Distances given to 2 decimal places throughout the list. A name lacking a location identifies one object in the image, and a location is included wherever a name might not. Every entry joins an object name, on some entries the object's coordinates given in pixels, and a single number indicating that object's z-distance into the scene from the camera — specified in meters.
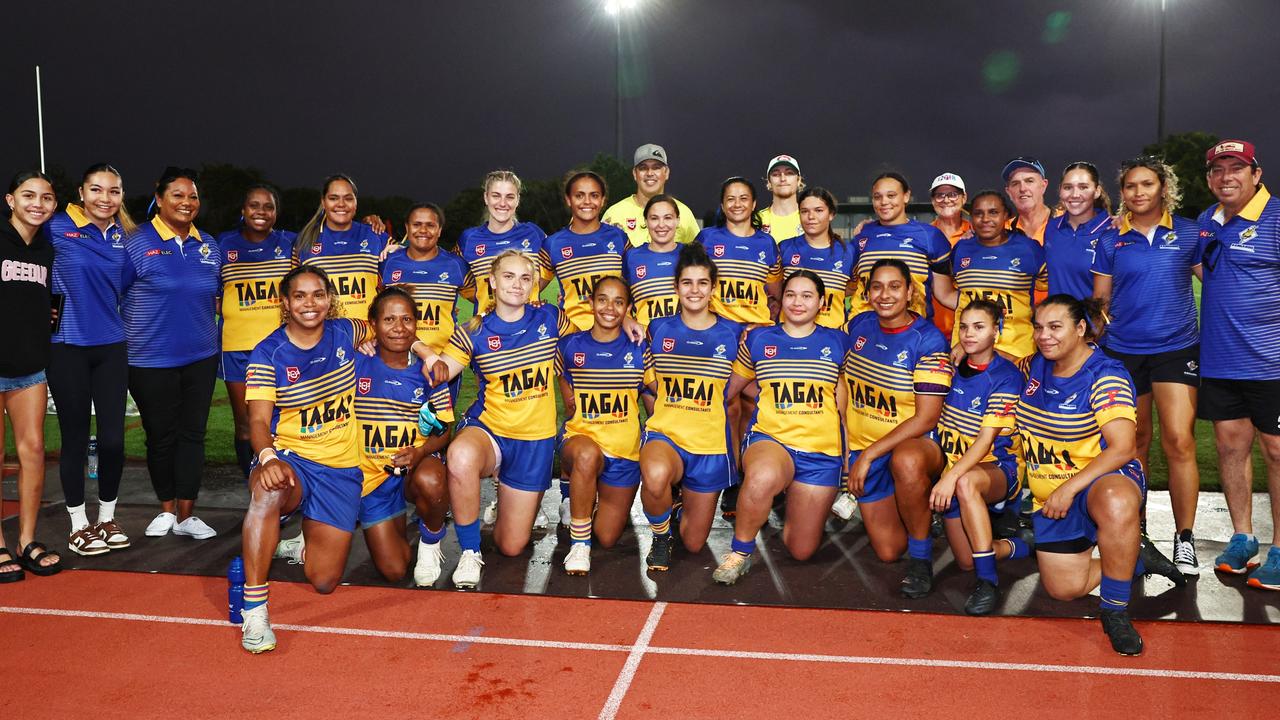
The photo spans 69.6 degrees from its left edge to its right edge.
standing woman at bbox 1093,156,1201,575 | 5.08
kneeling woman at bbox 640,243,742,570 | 5.32
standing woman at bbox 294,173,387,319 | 6.14
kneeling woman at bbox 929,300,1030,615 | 4.63
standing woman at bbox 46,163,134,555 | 5.32
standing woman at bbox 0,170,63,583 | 4.93
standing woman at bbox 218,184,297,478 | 6.07
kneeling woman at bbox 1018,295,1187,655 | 4.23
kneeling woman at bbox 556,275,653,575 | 5.37
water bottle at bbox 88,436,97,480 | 7.32
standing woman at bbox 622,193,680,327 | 5.92
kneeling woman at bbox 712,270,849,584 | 5.24
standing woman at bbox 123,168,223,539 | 5.61
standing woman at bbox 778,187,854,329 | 5.95
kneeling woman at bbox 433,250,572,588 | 5.34
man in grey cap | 6.54
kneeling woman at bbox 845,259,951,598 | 4.95
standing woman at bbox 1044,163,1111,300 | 5.45
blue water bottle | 4.18
